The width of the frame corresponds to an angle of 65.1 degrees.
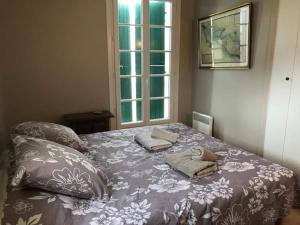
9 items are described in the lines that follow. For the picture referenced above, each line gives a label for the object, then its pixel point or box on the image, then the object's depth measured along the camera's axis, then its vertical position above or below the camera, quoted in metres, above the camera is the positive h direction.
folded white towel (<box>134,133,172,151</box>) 2.09 -0.72
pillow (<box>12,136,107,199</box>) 1.23 -0.58
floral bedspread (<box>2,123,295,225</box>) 1.17 -0.76
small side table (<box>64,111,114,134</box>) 2.85 -0.71
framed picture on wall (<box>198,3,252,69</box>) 2.69 +0.29
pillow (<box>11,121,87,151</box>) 1.89 -0.56
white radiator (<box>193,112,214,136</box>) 3.40 -0.88
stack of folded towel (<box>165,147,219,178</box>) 1.57 -0.69
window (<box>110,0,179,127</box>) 3.25 +0.02
